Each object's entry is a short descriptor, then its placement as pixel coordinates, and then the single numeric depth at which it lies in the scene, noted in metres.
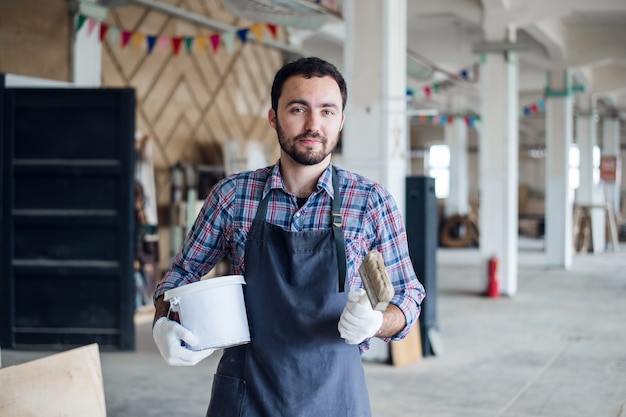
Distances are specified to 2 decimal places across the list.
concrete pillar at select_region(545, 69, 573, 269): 11.85
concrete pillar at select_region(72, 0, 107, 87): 6.27
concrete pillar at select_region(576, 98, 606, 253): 15.48
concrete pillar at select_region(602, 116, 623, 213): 18.02
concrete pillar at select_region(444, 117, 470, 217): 17.34
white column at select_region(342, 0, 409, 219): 5.59
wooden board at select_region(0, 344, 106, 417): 2.35
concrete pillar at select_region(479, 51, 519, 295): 8.76
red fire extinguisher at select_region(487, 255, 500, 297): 8.71
